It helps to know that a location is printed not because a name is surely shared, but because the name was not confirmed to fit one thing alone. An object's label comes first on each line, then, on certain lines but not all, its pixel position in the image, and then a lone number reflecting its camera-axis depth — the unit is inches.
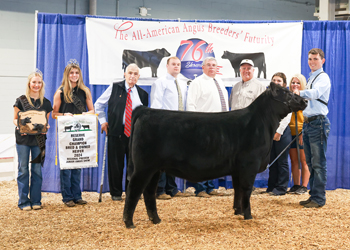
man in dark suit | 169.5
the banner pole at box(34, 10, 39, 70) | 187.2
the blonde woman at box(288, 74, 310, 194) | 189.9
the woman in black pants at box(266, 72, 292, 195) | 185.9
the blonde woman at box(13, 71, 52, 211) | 151.4
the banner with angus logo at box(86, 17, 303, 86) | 191.6
